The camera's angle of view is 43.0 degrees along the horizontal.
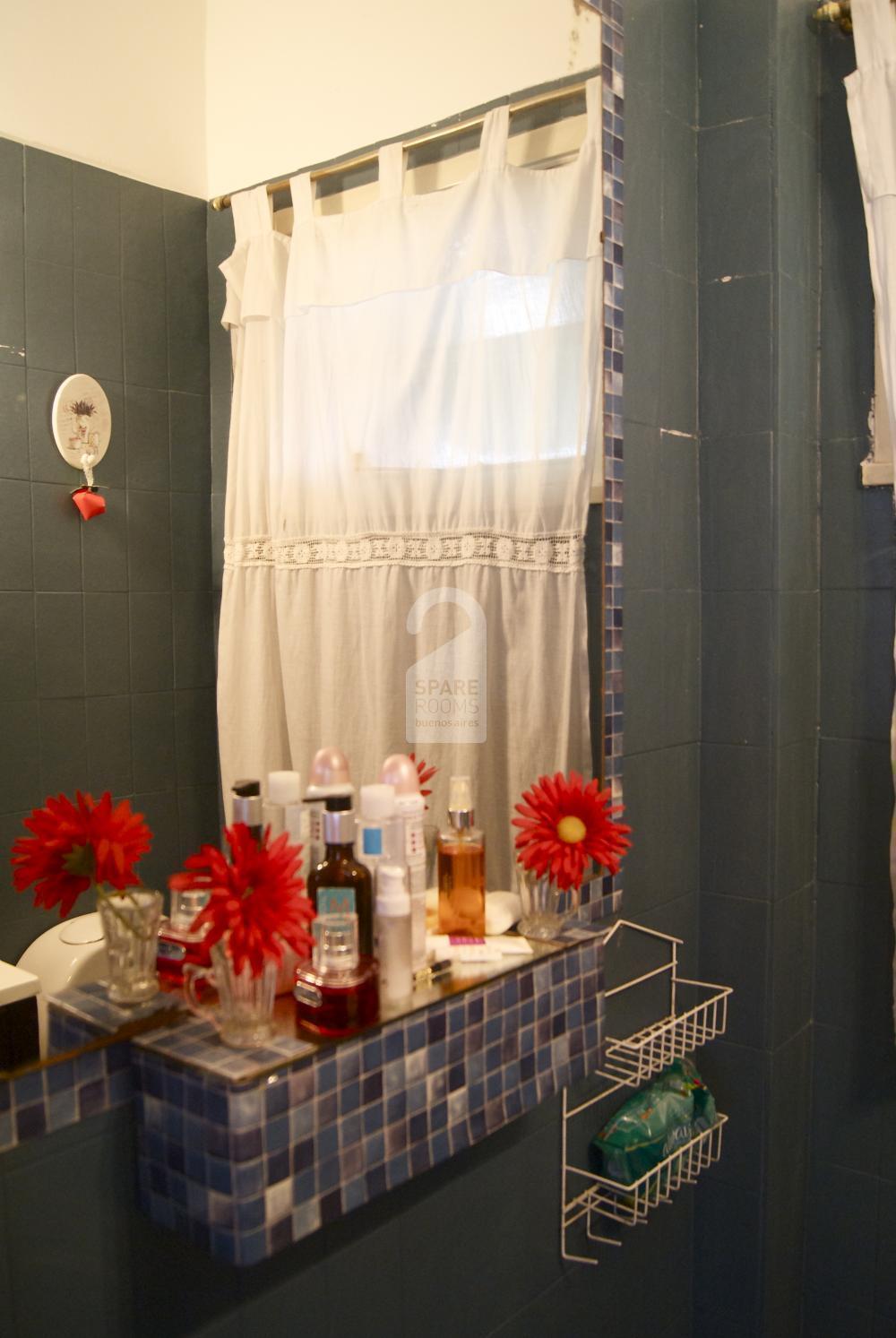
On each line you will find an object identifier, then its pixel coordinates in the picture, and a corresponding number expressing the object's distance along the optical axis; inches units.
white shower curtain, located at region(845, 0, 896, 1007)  67.6
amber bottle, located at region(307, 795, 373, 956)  44.4
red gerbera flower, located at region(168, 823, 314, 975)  39.7
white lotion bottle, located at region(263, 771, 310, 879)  45.7
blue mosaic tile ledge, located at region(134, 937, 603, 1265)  38.5
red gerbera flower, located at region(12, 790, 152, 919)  39.0
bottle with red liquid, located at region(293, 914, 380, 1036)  42.6
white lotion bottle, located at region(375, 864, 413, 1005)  45.7
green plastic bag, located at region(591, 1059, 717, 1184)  63.4
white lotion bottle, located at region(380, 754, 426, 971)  49.4
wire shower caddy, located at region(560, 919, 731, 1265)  63.3
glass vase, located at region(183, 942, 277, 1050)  40.9
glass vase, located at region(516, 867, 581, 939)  55.7
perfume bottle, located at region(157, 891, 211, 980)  43.6
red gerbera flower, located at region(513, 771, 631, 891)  55.0
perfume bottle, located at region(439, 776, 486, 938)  53.8
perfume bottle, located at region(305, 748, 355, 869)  46.1
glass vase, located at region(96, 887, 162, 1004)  42.3
